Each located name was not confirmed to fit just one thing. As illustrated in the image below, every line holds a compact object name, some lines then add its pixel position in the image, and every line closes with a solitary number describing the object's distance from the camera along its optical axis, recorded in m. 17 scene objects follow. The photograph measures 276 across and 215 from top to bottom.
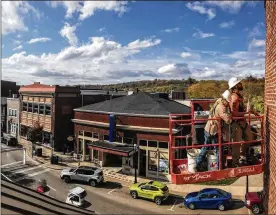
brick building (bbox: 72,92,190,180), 21.10
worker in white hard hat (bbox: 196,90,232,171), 5.56
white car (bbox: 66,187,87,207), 15.86
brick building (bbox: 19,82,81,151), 29.70
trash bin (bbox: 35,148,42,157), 28.01
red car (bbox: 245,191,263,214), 14.92
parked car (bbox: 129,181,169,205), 16.96
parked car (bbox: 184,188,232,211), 15.77
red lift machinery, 5.67
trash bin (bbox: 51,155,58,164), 25.35
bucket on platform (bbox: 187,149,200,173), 5.94
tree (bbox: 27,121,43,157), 29.41
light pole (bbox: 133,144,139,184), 21.66
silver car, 19.86
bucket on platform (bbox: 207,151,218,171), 5.95
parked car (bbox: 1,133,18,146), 32.85
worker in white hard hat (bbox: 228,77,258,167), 5.96
